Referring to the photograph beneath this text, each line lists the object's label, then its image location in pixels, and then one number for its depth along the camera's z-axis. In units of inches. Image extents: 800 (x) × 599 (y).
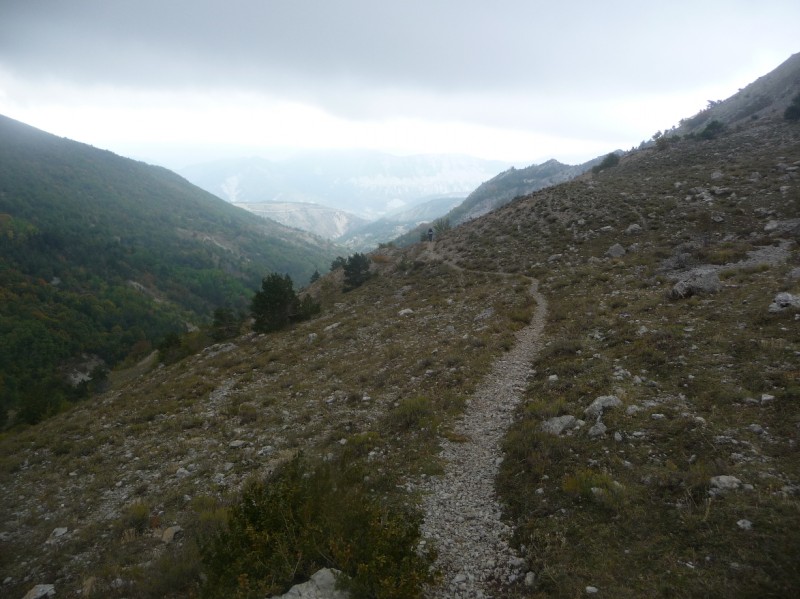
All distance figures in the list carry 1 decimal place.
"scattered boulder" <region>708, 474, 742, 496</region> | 254.5
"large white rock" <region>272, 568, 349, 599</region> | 222.2
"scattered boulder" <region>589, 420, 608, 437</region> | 361.8
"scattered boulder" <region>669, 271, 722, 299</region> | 652.7
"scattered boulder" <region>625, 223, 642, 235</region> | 1234.6
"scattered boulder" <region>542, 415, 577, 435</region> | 391.9
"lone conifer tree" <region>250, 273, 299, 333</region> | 1286.9
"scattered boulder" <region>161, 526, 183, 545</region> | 350.9
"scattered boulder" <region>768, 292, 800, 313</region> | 481.7
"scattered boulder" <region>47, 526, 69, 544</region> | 380.8
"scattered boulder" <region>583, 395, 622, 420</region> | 392.5
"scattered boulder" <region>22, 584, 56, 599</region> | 303.0
